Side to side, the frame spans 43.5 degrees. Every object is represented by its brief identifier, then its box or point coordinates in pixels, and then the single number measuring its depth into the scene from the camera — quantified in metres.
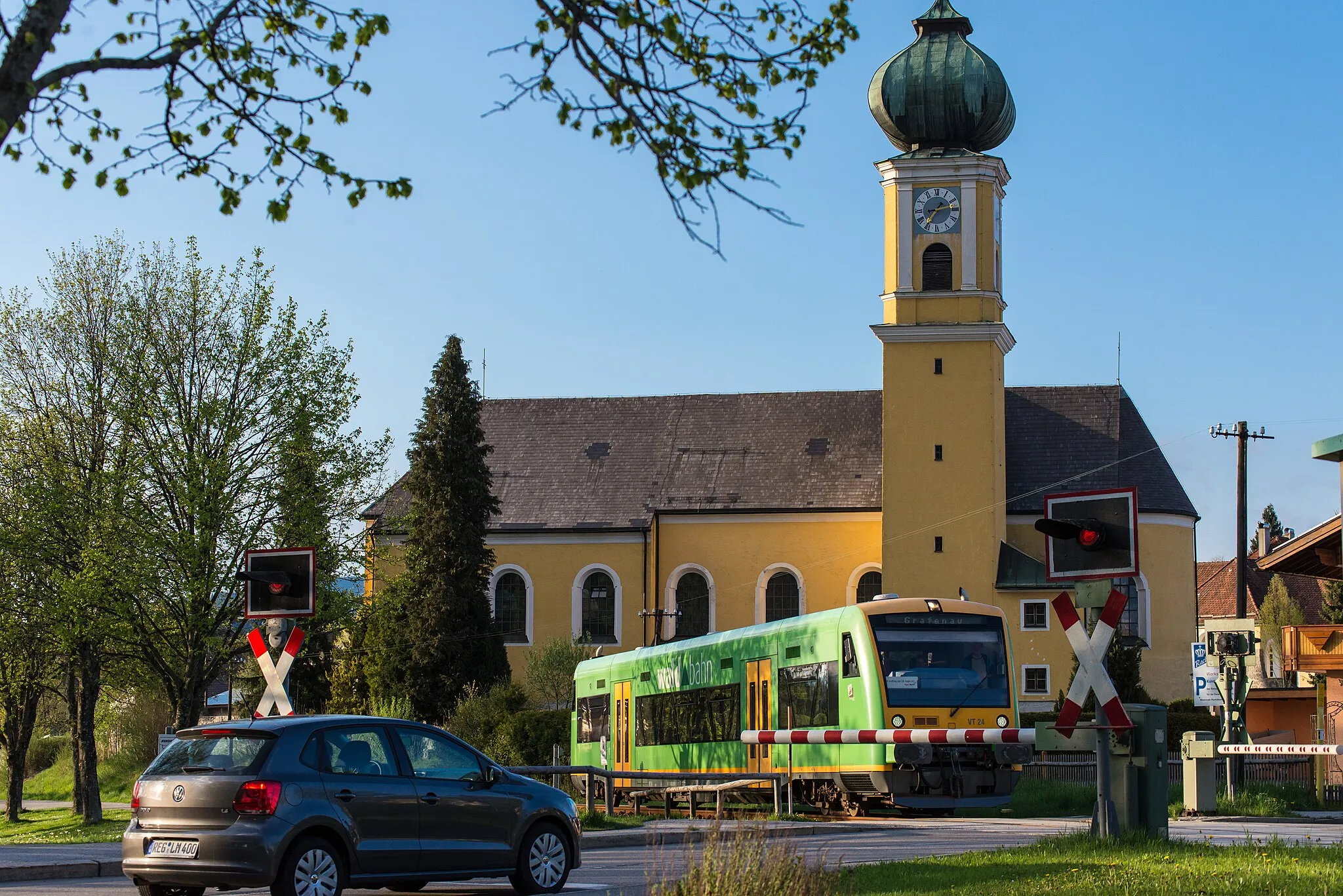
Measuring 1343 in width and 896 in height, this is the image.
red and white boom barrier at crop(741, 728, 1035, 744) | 21.89
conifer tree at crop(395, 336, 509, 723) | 48.53
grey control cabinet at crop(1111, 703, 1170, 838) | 12.81
